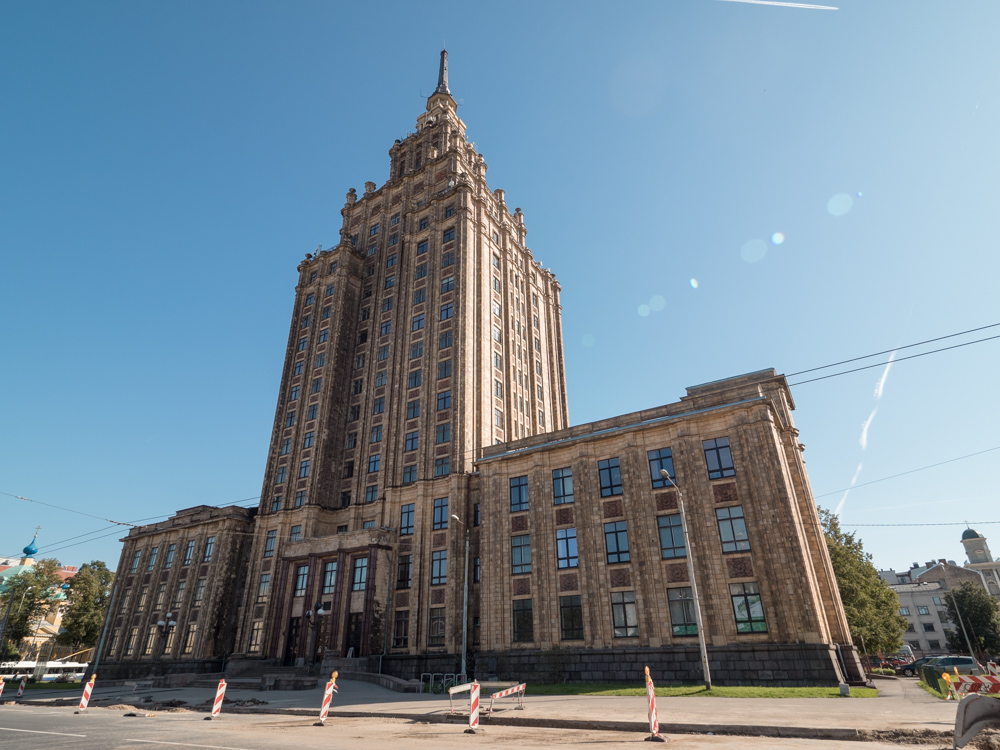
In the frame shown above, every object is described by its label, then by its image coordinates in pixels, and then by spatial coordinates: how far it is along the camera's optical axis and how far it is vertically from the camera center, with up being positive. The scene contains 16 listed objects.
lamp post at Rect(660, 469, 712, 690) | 25.45 +0.57
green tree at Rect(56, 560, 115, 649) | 70.44 +5.78
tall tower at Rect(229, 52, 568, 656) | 50.03 +27.39
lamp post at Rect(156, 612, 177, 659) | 55.30 +2.49
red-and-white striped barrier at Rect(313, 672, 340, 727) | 18.61 -1.48
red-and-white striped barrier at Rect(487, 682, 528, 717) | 18.41 -1.39
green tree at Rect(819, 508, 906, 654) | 43.16 +3.33
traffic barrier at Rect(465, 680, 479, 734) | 15.42 -1.59
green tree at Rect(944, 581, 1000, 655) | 70.88 +2.82
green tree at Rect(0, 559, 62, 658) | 65.81 +6.50
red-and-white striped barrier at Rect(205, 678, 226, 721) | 21.17 -1.55
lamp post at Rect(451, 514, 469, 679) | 36.17 +2.69
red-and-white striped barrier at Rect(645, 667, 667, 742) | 13.02 -1.69
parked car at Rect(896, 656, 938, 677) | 45.69 -2.10
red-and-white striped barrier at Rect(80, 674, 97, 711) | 20.92 -1.37
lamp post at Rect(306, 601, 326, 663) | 45.22 +2.54
